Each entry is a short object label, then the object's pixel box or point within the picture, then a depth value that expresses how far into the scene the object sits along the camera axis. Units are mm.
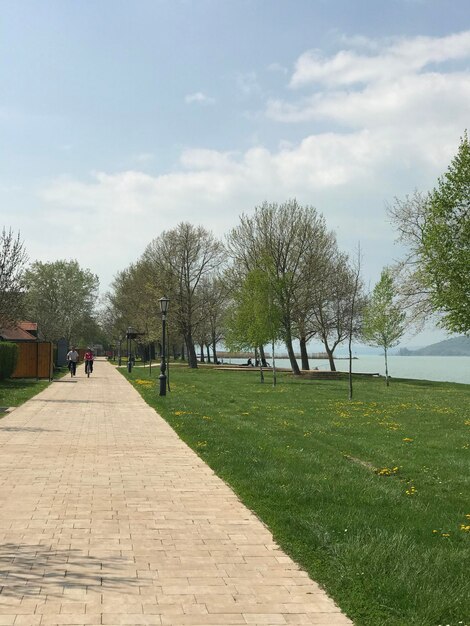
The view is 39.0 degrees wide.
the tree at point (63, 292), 73062
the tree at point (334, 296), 48531
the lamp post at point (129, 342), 46094
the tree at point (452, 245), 20953
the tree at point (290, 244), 47438
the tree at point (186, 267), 55938
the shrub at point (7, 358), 28672
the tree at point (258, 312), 36594
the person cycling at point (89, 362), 41562
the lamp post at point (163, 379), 23977
